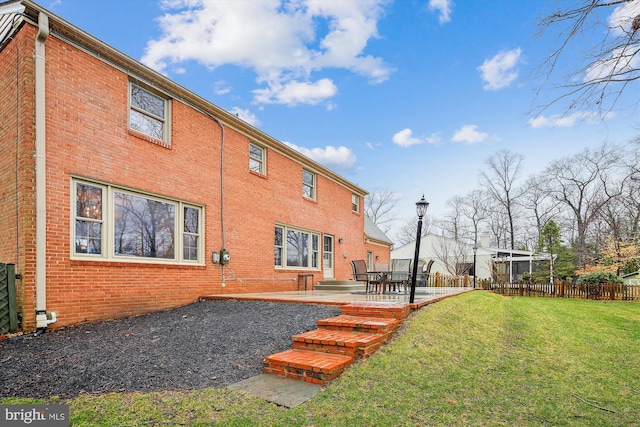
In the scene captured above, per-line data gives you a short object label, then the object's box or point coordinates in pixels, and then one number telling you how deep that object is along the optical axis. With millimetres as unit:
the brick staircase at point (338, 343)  4031
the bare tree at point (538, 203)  32281
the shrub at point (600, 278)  16859
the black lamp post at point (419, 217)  6598
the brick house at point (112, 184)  6152
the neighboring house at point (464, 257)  26172
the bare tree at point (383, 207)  41500
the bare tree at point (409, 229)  43075
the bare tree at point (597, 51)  3131
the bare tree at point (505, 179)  33997
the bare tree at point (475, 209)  37375
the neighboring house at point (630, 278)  23734
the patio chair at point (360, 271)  10984
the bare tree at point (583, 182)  26297
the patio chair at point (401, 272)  9900
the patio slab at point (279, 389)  3469
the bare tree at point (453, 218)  39375
